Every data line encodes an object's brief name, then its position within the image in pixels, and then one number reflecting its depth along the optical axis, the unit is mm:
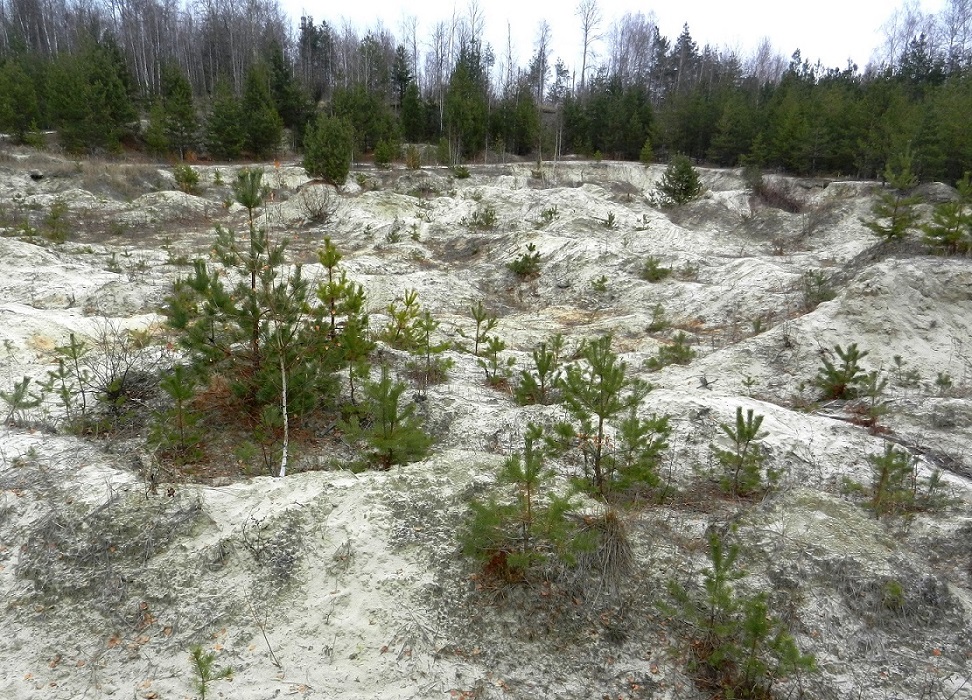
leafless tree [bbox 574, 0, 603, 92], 54062
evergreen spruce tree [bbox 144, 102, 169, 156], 33688
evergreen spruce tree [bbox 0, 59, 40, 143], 31328
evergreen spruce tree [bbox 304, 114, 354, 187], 26828
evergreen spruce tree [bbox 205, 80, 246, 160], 35625
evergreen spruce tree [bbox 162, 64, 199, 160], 35750
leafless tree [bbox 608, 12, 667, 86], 64875
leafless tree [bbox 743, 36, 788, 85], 69881
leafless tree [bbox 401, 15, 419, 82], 59500
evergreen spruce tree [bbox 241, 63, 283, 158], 36500
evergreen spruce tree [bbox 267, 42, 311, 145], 42406
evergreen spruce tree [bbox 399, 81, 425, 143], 43719
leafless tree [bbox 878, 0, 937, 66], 56938
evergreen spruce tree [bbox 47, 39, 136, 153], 31406
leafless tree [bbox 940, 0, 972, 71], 51625
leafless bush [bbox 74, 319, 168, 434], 6406
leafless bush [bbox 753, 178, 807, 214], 28016
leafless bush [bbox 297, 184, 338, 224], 24359
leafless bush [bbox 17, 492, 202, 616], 4086
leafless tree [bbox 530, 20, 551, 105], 55609
